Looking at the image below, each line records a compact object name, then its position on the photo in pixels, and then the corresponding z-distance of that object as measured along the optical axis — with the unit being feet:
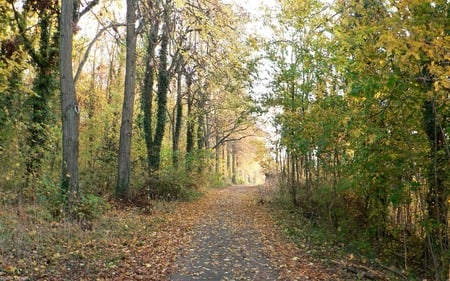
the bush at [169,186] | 56.18
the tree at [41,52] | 45.19
